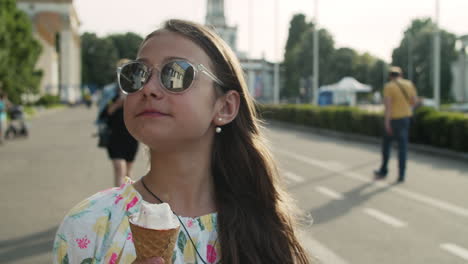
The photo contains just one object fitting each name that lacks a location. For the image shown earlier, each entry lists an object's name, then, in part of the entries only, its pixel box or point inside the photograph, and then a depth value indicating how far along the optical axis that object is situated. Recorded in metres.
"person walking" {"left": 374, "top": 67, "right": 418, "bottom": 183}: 10.33
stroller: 21.62
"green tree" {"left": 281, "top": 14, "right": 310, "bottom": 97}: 71.06
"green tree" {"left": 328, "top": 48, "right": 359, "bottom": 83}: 51.53
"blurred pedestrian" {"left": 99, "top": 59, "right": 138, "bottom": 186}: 7.14
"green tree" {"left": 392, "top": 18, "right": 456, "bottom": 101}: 57.53
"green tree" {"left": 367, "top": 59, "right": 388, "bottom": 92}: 59.95
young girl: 1.85
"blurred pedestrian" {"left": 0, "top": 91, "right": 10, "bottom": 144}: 18.91
